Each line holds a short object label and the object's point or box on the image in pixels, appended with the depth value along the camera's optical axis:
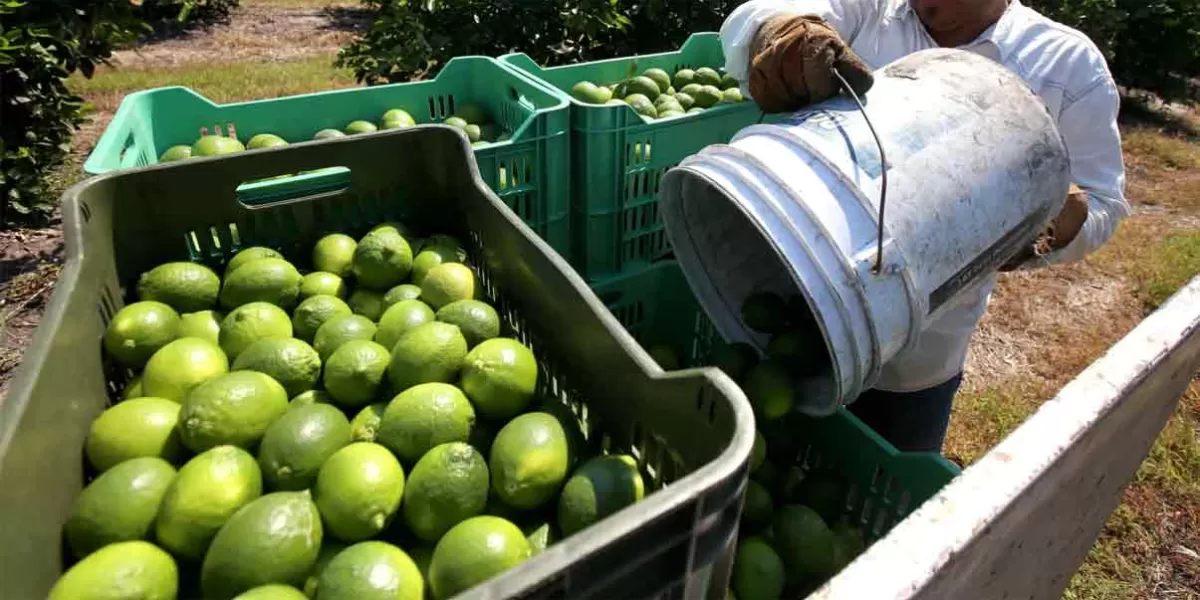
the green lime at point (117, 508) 0.43
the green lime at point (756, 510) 0.57
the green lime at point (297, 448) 0.47
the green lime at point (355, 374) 0.54
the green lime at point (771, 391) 0.57
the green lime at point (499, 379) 0.52
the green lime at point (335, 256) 0.67
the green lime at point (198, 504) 0.43
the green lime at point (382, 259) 0.64
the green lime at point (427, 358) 0.53
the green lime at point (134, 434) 0.48
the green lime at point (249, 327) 0.58
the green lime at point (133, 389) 0.55
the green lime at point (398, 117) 0.86
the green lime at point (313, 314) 0.61
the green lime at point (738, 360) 0.63
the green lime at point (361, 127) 0.85
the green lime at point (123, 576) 0.39
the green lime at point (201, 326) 0.59
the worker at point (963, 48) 0.63
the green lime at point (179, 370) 0.53
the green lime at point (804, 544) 0.54
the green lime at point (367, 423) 0.52
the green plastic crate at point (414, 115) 0.69
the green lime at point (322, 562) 0.43
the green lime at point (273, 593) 0.39
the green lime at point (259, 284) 0.61
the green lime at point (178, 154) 0.75
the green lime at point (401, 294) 0.63
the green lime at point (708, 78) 1.04
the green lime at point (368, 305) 0.65
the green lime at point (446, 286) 0.62
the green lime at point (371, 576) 0.40
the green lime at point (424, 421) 0.49
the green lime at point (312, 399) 0.55
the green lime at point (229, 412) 0.48
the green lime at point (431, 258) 0.65
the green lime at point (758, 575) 0.51
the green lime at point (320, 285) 0.64
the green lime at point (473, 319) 0.57
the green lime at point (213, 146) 0.75
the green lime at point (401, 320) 0.58
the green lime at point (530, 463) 0.46
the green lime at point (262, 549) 0.41
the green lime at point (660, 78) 1.02
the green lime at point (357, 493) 0.44
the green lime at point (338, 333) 0.58
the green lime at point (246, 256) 0.63
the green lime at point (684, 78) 1.05
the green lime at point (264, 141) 0.78
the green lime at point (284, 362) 0.55
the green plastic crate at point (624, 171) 0.78
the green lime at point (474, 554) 0.40
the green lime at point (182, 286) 0.59
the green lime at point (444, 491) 0.45
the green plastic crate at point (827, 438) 0.56
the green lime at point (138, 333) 0.54
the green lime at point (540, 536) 0.46
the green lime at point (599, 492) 0.43
